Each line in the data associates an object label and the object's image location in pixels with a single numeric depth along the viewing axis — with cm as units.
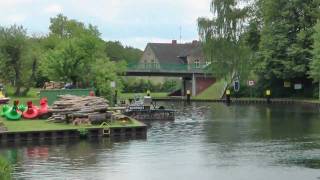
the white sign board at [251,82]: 10238
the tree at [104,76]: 7575
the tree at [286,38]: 9056
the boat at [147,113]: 6419
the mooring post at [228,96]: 10162
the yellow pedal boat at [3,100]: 6388
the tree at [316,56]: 8212
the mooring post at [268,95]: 9912
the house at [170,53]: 14600
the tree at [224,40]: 9825
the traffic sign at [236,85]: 10274
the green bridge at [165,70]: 11275
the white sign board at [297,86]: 9838
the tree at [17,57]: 9169
